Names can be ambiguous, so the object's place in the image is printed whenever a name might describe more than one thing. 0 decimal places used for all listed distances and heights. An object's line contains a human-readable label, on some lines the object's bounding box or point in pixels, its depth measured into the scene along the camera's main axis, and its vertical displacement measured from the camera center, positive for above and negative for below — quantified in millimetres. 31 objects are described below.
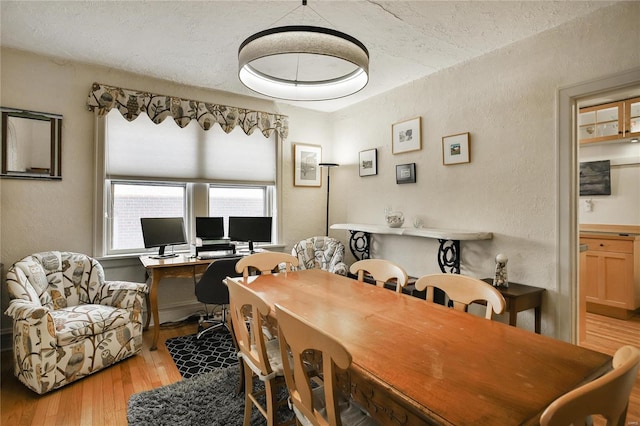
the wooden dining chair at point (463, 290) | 1590 -399
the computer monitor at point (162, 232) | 3330 -210
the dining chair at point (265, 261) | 2588 -396
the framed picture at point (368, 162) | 4043 +595
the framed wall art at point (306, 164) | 4449 +624
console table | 2830 -212
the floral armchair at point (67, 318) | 2264 -786
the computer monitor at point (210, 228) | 3648 -179
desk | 3018 -535
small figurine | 2561 -458
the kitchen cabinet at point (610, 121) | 3709 +1026
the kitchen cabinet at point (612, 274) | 3682 -698
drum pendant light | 1606 +819
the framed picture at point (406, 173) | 3562 +409
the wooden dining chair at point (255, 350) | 1513 -697
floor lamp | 4695 +419
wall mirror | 2867 +578
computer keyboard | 3366 -442
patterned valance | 3223 +1065
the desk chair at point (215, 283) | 3016 -633
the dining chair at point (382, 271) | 2086 -395
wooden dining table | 890 -493
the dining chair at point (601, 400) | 721 -419
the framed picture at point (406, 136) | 3518 +802
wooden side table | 2371 -622
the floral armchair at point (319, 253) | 3965 -488
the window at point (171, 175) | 3365 +399
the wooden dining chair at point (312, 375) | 1030 -567
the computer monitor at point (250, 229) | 3873 -201
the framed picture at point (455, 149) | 3061 +574
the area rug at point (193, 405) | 1992 -1208
